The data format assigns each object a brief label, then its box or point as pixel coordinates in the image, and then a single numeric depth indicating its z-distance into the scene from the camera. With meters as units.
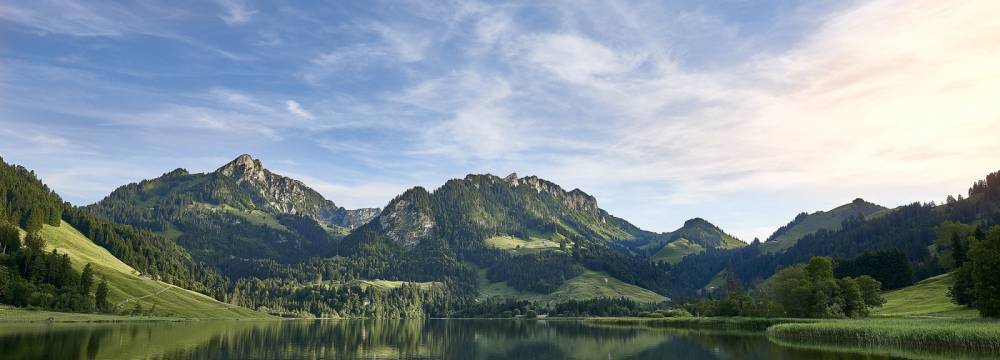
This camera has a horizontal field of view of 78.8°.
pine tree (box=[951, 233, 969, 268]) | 174.50
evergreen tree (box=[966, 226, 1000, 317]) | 100.31
